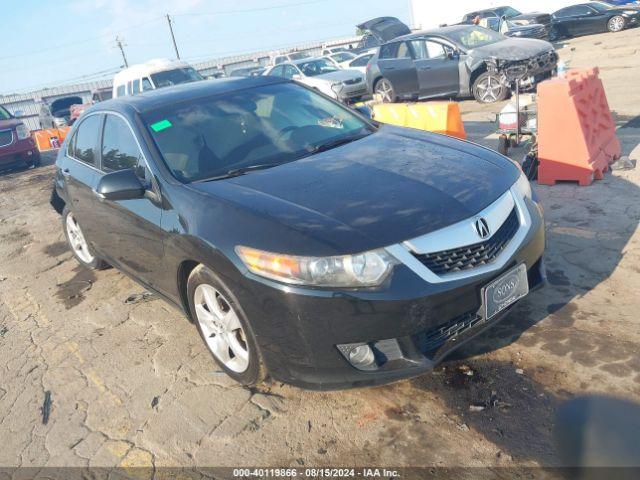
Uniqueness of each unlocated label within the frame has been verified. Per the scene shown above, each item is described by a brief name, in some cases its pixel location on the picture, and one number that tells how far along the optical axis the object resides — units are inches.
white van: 609.9
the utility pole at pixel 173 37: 2175.2
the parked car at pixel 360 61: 711.7
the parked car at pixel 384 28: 812.6
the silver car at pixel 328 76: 584.4
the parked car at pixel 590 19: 814.5
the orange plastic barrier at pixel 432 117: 259.8
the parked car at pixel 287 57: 910.4
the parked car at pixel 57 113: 860.6
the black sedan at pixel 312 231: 98.0
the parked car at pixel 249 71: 814.4
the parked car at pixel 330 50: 1111.2
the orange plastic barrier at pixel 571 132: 206.1
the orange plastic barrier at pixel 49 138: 685.3
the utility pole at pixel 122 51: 2373.3
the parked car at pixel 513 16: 850.8
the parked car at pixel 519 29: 732.7
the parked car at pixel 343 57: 796.9
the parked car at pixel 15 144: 483.8
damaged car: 425.7
